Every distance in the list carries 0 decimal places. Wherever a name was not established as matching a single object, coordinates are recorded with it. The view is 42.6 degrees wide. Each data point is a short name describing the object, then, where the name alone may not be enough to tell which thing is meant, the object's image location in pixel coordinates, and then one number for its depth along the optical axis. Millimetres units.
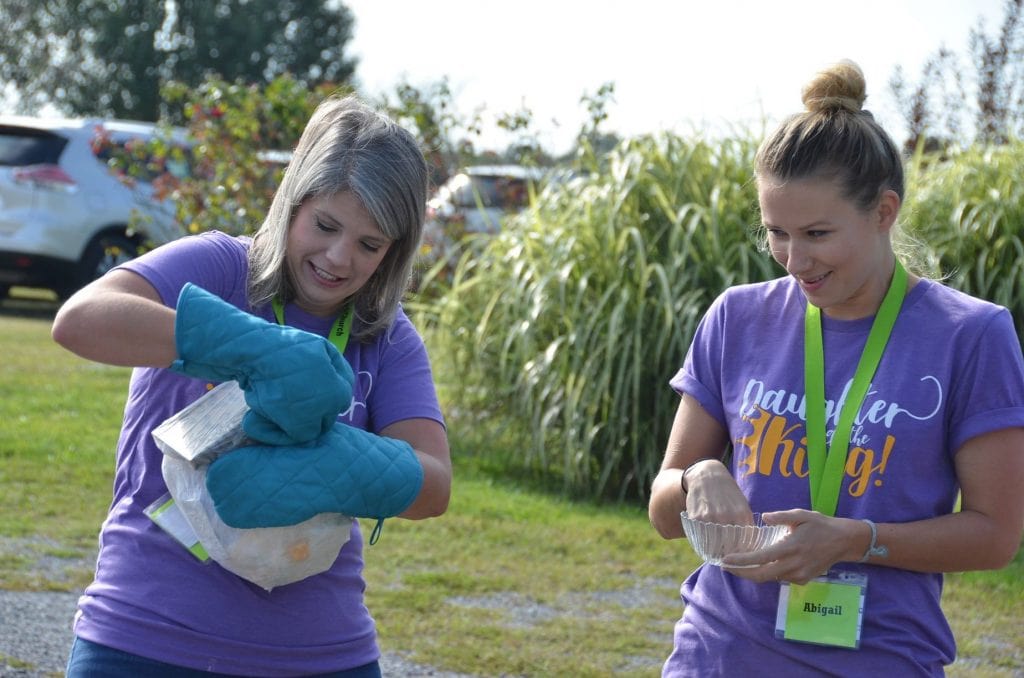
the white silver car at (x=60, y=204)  12375
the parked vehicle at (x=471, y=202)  8953
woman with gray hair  1900
